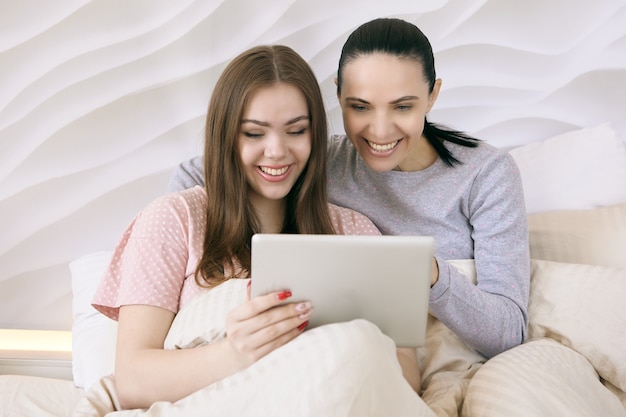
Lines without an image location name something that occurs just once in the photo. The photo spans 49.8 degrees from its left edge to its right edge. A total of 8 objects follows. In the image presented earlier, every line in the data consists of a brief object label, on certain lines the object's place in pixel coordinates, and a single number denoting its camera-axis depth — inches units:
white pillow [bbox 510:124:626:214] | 78.8
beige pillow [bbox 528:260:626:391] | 60.6
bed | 51.1
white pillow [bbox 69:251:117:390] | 67.1
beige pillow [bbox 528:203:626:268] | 72.1
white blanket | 40.5
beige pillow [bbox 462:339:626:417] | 48.7
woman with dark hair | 61.8
